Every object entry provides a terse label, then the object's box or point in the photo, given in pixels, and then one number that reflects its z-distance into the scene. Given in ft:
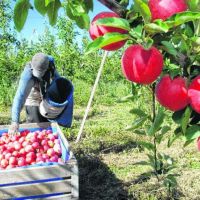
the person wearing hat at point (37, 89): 13.74
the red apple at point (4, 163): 11.48
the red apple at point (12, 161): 11.43
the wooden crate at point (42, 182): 9.70
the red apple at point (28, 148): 12.39
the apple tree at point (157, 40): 2.27
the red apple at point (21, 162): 11.31
